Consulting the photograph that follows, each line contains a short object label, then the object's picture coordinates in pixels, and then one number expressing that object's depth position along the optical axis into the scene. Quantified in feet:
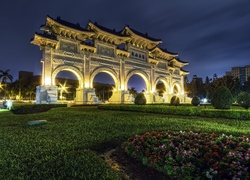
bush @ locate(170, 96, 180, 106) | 56.30
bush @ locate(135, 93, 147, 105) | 60.45
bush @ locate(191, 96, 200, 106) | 66.00
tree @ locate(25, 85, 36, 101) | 164.96
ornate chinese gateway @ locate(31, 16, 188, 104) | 74.02
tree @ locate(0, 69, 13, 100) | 131.17
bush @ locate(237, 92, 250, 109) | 44.50
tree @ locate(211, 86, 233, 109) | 38.55
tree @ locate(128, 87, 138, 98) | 233.14
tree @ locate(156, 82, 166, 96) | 216.64
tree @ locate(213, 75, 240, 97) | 131.54
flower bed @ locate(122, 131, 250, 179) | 8.87
